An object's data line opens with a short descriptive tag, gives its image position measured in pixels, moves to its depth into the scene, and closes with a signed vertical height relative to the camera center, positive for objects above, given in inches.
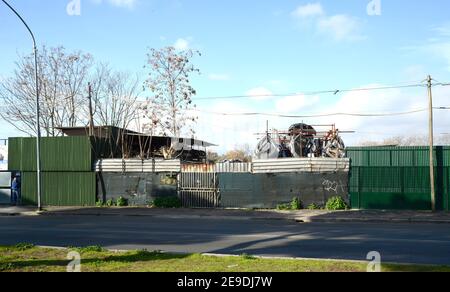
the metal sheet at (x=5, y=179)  1211.9 -28.0
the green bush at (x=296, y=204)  1002.7 -77.4
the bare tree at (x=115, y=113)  1680.6 +172.7
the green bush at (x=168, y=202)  1083.3 -76.8
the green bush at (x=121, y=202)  1120.2 -77.7
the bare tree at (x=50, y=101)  1598.5 +203.6
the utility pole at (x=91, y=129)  1277.1 +90.1
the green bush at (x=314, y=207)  992.4 -82.3
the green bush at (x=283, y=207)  1008.4 -83.4
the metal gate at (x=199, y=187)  1067.9 -45.7
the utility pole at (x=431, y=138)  919.0 +42.6
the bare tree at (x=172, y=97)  1450.5 +190.4
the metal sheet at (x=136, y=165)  1101.7 +0.1
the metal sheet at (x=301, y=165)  995.9 -2.9
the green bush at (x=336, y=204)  976.9 -76.2
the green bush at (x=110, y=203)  1133.2 -80.6
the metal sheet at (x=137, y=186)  1103.6 -44.0
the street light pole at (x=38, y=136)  973.1 +60.9
